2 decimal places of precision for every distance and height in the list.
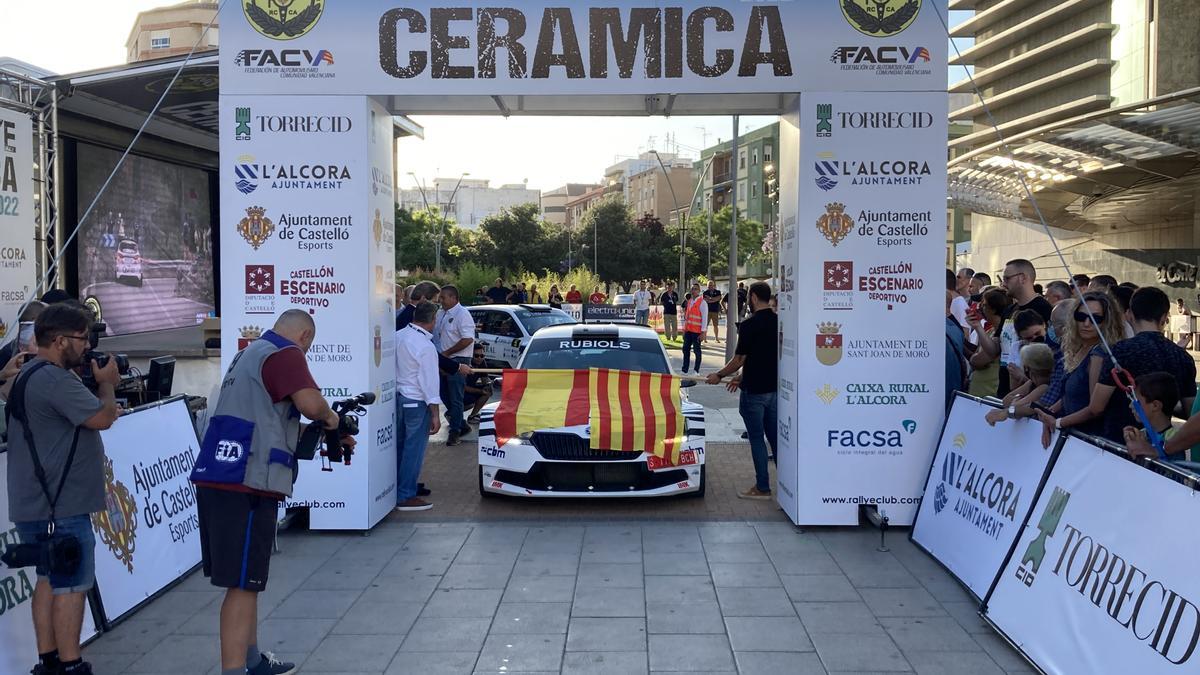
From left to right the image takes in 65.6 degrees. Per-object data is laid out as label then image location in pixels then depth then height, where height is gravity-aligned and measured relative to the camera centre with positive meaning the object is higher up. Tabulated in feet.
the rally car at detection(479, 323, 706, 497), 26.02 -4.92
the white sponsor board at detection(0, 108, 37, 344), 33.35 +2.89
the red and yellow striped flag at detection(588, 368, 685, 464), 26.00 -3.42
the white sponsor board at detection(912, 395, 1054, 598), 18.35 -4.36
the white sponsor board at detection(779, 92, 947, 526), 24.47 -0.26
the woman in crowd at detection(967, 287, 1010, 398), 26.23 -1.57
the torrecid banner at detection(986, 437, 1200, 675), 12.42 -4.28
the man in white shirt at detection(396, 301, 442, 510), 26.99 -2.98
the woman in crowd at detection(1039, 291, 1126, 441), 17.40 -1.29
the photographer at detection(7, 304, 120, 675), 14.24 -2.68
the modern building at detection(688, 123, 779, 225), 274.16 +39.26
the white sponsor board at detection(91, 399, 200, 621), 18.21 -4.56
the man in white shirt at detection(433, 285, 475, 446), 38.29 -2.10
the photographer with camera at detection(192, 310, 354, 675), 14.42 -2.76
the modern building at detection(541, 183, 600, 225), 501.56 +52.21
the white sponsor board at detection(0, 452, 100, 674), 14.93 -5.19
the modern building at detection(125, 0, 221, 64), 228.43 +67.28
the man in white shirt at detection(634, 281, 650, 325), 92.43 -1.31
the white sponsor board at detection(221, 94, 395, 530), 24.58 +1.47
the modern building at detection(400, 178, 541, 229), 504.10 +51.45
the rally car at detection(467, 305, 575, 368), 54.65 -2.02
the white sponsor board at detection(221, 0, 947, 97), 24.32 +6.41
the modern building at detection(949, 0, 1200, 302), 77.36 +12.63
